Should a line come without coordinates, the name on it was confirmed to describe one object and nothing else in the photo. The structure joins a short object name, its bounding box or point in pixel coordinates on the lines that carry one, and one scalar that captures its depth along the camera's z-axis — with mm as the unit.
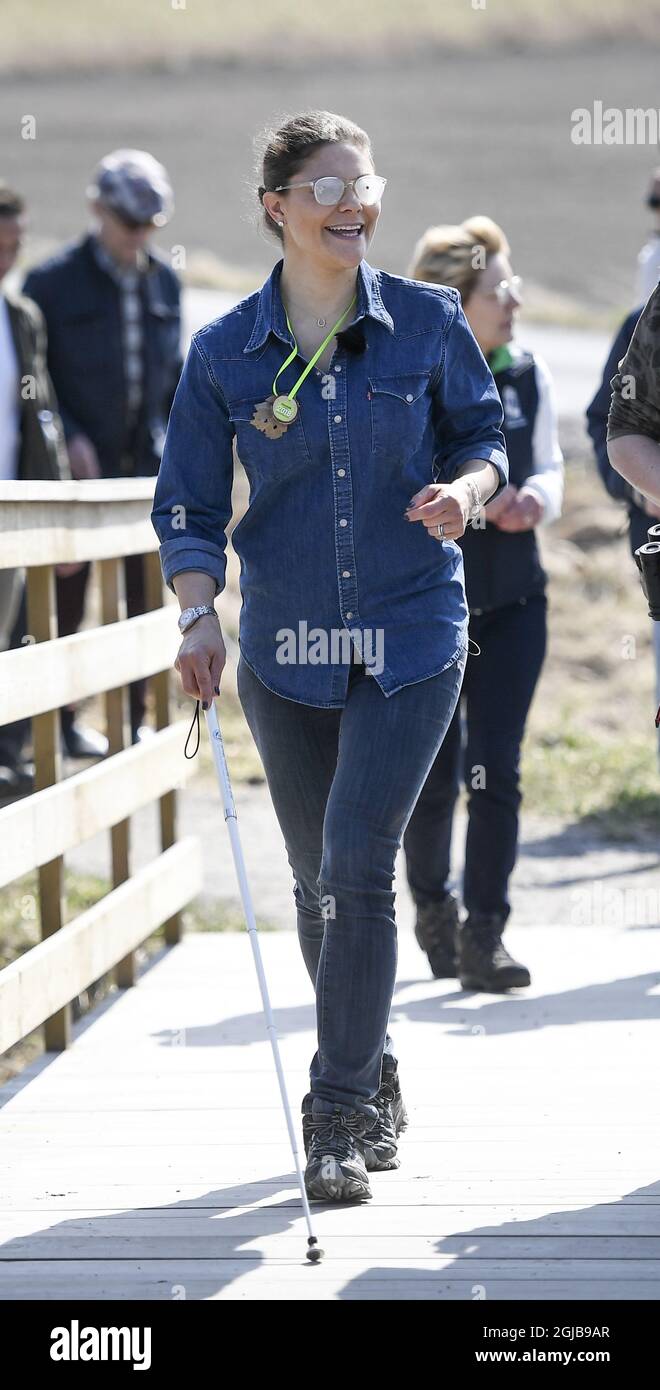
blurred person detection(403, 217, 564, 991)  10406
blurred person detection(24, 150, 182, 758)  15352
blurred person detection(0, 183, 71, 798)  14328
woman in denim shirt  7016
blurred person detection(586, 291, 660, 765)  11758
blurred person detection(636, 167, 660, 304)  13883
